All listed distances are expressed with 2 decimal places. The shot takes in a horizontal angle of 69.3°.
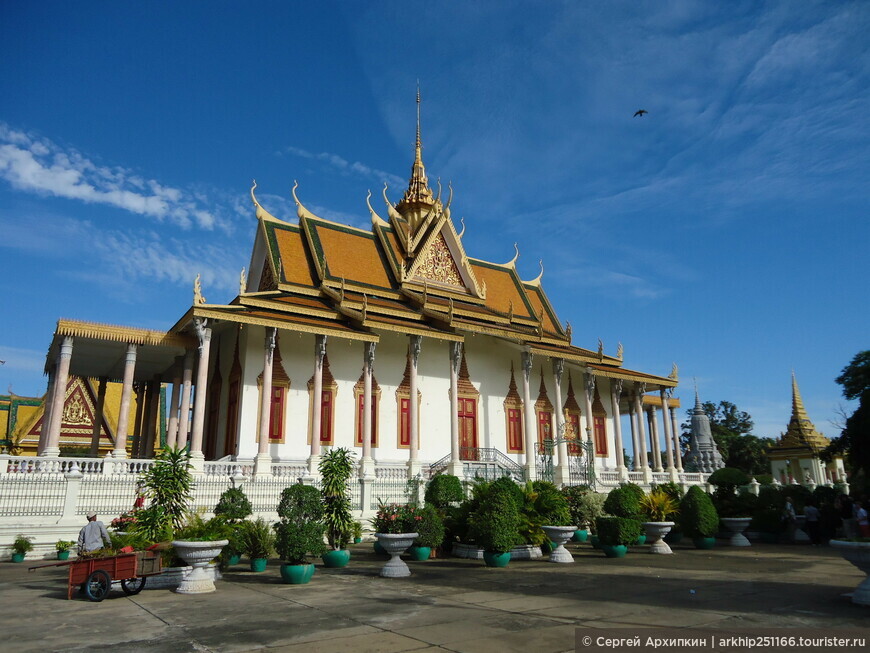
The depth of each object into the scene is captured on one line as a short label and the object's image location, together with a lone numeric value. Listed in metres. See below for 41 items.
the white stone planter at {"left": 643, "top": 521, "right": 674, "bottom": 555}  12.79
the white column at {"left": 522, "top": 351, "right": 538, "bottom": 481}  21.23
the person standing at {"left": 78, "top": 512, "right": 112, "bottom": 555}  8.43
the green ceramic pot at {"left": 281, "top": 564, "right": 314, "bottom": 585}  8.59
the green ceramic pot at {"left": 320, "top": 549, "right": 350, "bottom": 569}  10.39
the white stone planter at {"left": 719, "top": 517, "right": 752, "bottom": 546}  14.76
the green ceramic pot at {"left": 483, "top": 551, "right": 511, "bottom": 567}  10.47
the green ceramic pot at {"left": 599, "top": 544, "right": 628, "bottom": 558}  11.86
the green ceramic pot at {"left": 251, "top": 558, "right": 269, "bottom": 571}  9.90
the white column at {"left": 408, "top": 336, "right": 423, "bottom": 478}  18.98
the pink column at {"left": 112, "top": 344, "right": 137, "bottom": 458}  17.66
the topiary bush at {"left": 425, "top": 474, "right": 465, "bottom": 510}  15.27
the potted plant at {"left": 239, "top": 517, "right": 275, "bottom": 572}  9.92
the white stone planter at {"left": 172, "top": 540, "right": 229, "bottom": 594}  8.02
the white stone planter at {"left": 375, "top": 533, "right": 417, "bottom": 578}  9.47
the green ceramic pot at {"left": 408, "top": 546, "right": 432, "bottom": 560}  11.44
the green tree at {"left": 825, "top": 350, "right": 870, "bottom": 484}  23.34
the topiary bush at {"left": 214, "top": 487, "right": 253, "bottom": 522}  11.55
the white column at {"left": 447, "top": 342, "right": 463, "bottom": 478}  19.86
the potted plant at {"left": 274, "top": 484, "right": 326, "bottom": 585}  8.62
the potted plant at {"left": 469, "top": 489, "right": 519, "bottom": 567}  10.45
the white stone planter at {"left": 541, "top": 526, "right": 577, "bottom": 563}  11.02
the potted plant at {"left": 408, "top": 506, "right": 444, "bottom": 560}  11.31
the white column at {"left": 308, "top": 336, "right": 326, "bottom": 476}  17.73
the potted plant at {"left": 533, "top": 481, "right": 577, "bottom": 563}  11.06
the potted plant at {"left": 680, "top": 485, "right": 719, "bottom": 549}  13.63
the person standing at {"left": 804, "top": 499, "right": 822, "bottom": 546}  15.18
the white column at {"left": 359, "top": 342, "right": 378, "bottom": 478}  17.97
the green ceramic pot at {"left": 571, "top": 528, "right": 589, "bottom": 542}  15.27
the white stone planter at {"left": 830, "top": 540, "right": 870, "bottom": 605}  6.61
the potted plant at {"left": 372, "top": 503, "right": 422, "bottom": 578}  9.53
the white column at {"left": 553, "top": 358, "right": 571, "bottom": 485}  21.59
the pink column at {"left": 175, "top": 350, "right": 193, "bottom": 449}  17.69
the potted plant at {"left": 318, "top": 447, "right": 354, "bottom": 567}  10.47
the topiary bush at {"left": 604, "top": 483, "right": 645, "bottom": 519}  12.22
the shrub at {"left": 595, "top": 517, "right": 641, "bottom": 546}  11.84
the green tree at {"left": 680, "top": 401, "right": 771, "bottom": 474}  56.28
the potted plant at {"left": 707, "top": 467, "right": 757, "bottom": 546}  14.84
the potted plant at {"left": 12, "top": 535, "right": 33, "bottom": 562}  11.47
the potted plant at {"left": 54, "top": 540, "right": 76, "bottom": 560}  11.56
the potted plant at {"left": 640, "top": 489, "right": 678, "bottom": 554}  12.87
